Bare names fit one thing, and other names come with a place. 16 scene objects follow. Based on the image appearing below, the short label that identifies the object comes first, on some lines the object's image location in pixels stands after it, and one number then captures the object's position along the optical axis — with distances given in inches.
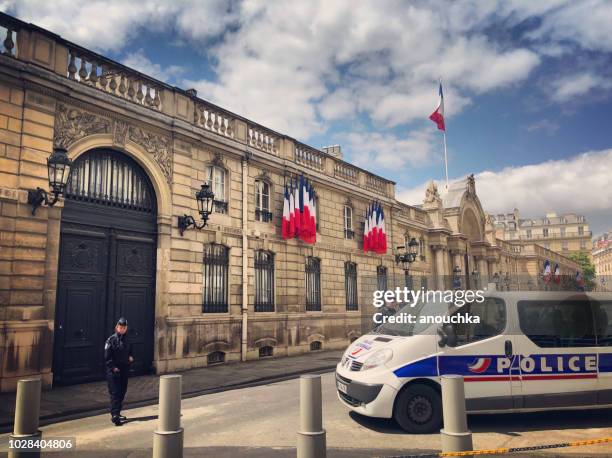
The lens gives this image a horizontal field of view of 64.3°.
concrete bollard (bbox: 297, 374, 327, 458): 184.9
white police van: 267.9
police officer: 310.0
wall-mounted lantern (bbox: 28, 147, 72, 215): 415.2
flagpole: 1539.1
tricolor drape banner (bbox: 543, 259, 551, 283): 1989.1
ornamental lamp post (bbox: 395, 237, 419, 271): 928.9
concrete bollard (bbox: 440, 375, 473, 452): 179.6
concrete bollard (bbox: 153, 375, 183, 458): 177.3
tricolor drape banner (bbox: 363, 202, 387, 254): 924.0
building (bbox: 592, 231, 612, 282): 4389.0
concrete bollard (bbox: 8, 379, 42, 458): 178.2
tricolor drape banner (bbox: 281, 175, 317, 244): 726.5
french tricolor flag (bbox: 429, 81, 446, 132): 1301.7
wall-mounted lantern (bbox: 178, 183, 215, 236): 560.4
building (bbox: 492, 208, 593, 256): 3782.0
